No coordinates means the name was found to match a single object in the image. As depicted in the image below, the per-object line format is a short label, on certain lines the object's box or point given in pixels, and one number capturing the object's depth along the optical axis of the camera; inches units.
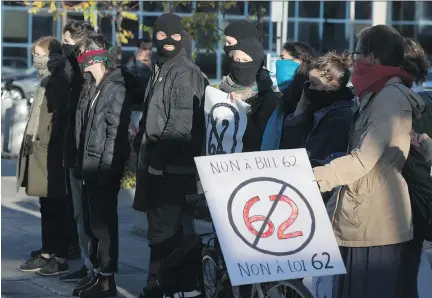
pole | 545.0
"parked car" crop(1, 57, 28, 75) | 1393.9
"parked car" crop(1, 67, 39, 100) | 1252.7
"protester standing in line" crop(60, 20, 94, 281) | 322.3
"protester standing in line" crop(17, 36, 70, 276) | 342.0
